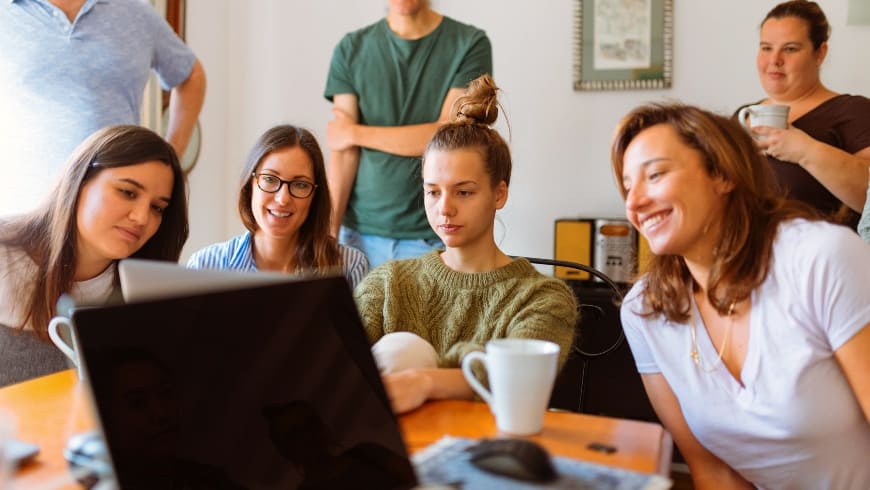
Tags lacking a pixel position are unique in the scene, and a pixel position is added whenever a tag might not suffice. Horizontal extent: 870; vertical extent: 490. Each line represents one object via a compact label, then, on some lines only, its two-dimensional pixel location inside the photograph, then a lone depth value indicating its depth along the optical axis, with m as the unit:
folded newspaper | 0.73
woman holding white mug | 1.92
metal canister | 2.74
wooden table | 0.81
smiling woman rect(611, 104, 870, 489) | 1.12
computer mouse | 0.74
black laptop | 0.63
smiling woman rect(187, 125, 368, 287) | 1.86
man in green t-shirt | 2.35
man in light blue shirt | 2.07
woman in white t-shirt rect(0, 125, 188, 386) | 1.50
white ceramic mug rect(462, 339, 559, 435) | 0.89
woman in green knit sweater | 1.38
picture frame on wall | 2.99
